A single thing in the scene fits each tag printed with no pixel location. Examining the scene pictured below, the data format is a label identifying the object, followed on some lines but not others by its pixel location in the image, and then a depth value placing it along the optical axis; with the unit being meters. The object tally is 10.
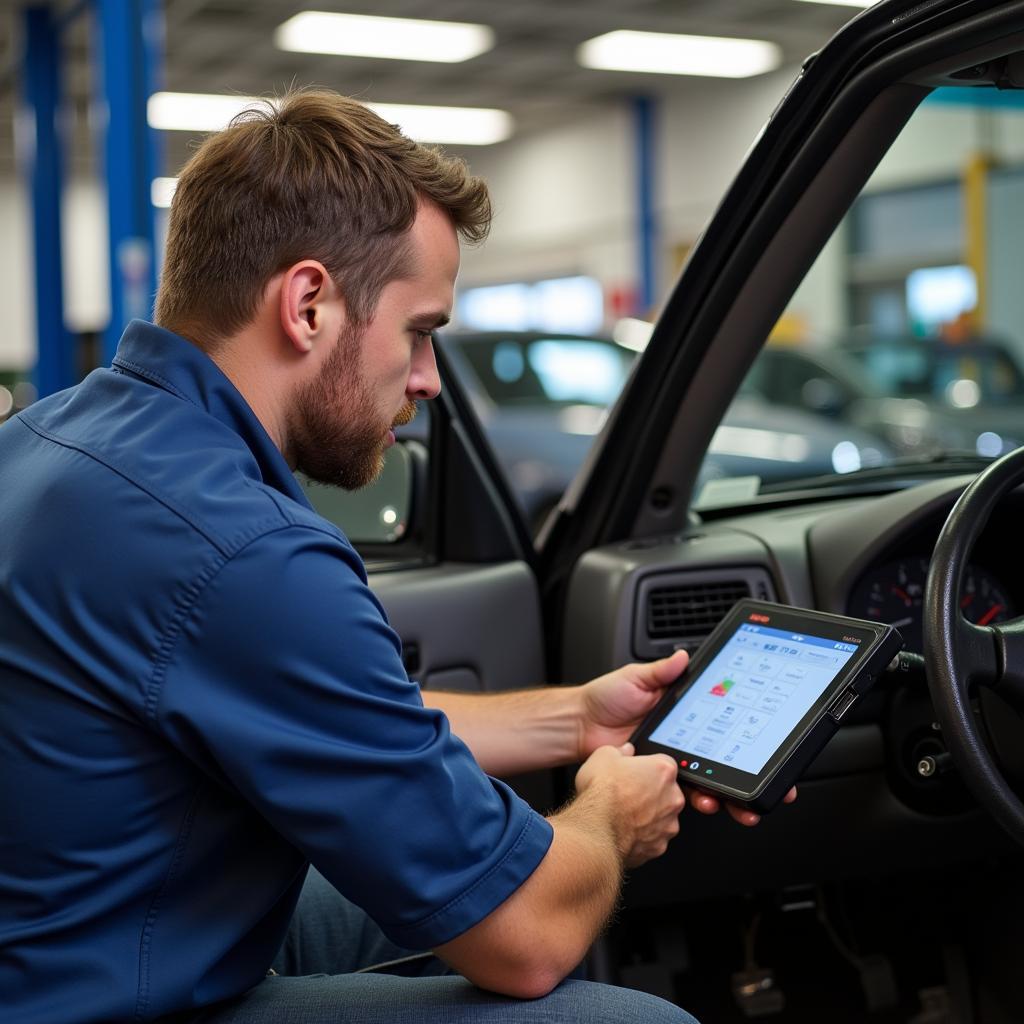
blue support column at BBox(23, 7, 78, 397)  11.66
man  1.28
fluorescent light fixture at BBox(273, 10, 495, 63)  13.16
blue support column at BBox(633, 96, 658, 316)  17.92
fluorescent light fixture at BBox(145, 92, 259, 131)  16.69
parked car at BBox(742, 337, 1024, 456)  9.48
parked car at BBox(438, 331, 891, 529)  7.64
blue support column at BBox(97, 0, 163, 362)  7.58
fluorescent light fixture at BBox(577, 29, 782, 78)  14.34
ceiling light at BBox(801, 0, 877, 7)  12.78
